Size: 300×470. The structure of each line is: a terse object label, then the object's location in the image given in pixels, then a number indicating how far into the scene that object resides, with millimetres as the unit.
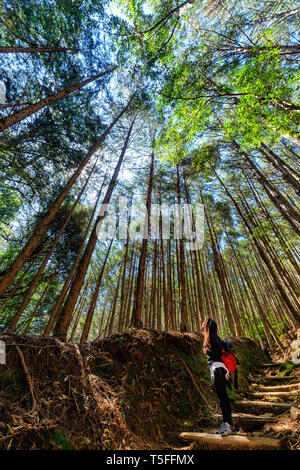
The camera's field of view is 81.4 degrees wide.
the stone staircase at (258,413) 1891
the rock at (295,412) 2475
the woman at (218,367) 2333
